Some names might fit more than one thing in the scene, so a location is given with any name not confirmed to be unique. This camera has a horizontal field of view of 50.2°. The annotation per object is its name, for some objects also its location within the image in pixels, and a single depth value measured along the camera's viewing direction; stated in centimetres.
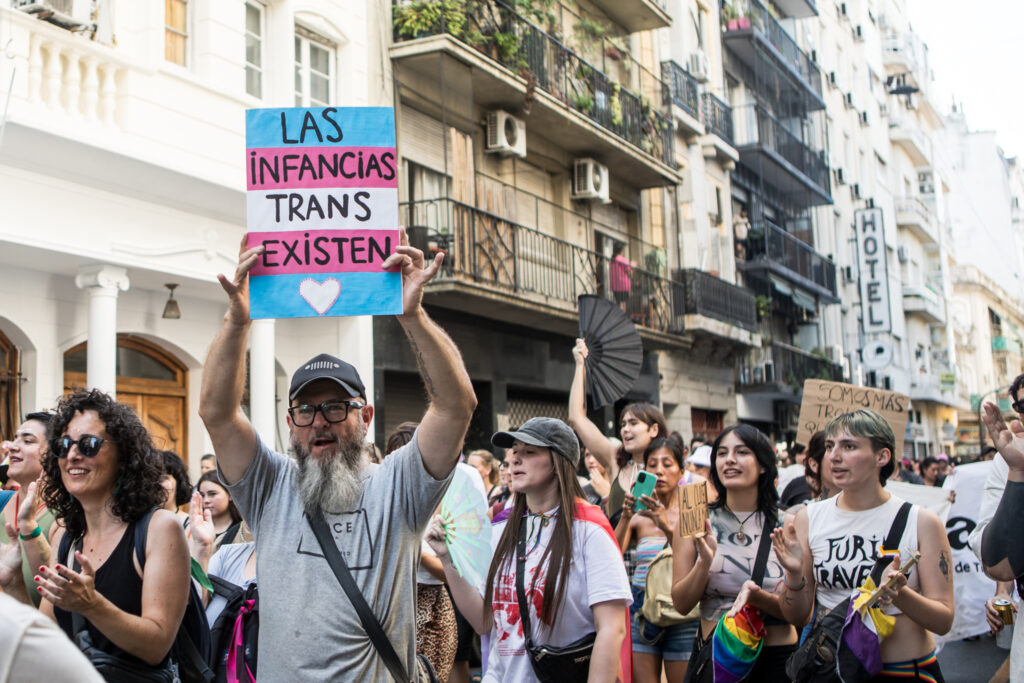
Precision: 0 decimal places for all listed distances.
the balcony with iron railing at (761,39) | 2828
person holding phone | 561
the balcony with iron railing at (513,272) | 1505
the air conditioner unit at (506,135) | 1751
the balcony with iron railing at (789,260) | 2741
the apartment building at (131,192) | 1012
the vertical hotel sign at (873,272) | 3747
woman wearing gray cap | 408
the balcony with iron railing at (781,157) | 2847
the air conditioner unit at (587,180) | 2008
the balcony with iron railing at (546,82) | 1548
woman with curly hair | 333
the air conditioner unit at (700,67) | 2594
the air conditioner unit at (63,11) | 996
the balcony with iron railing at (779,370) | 2662
